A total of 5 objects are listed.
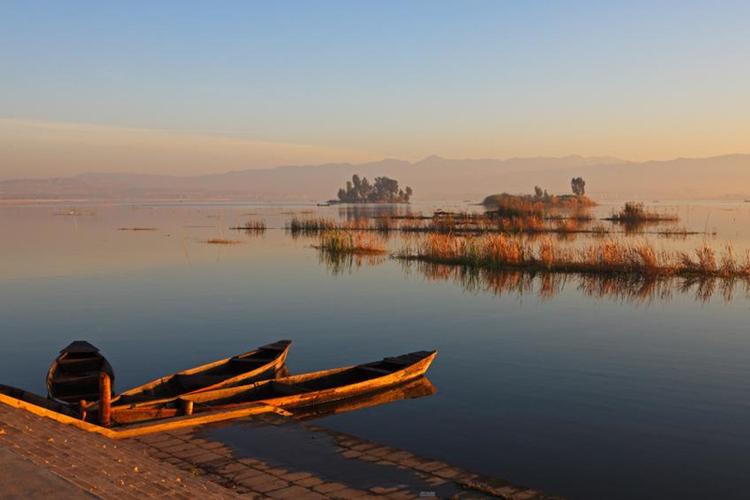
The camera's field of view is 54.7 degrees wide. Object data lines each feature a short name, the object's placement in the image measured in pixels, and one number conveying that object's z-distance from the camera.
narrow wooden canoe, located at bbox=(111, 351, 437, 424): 12.92
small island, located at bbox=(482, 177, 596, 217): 132.02
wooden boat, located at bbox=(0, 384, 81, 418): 12.82
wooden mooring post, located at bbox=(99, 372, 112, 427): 12.01
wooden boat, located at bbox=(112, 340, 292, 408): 14.09
